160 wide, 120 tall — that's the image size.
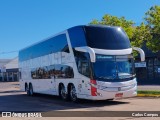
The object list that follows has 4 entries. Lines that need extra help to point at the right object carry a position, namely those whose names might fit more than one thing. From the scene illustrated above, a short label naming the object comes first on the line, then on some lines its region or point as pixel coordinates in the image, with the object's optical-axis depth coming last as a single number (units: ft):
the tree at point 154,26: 67.74
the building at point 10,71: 192.64
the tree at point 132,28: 75.46
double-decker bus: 35.73
